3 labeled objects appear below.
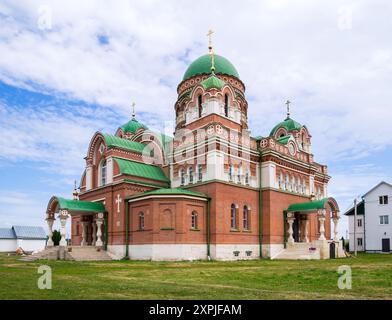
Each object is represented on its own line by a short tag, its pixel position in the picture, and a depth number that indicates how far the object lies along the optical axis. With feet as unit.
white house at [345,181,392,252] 164.04
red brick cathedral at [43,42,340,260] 92.63
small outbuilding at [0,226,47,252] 188.34
